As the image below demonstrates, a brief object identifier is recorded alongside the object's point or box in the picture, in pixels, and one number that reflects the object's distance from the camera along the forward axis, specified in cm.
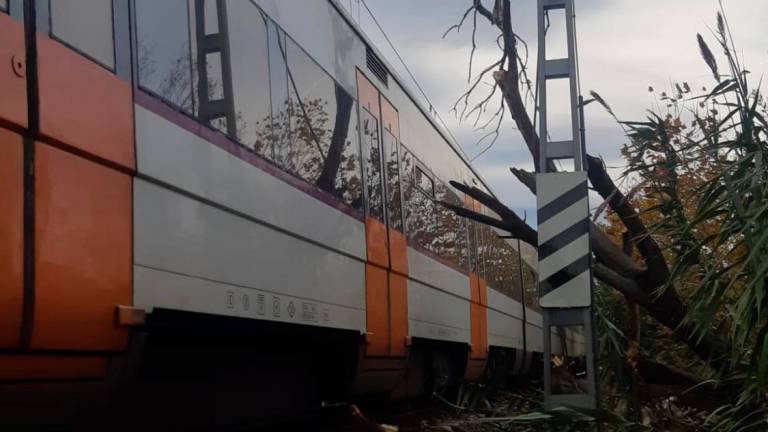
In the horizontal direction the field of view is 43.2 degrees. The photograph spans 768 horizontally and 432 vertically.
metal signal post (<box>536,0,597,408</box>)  520
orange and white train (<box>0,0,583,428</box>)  314
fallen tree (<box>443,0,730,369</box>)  548
